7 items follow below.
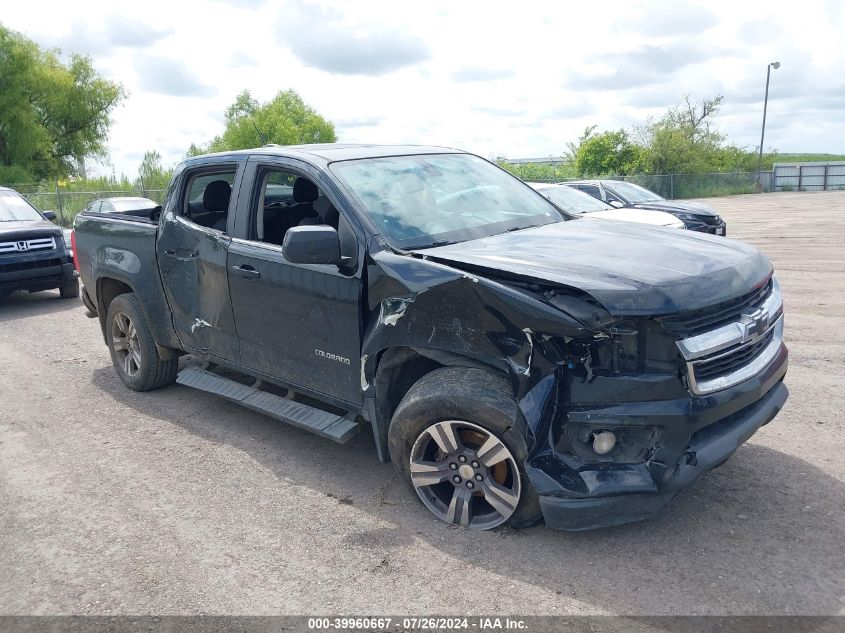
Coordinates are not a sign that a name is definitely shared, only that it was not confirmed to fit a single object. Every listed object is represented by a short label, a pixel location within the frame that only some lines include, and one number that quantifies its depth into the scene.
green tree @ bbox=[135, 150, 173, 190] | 32.81
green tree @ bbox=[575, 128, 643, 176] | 45.16
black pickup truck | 3.25
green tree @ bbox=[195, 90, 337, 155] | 76.81
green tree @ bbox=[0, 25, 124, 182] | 39.88
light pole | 47.00
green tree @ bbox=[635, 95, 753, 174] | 44.47
